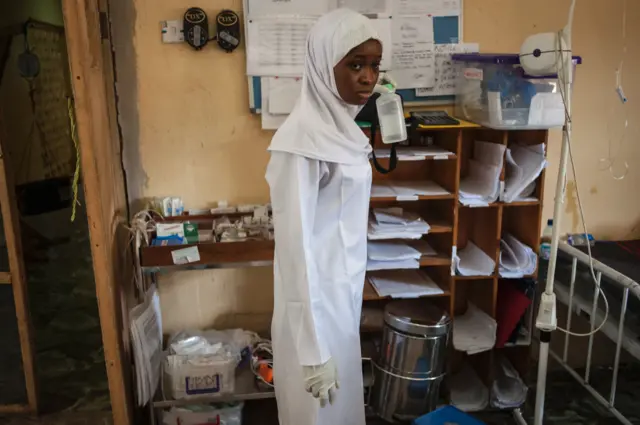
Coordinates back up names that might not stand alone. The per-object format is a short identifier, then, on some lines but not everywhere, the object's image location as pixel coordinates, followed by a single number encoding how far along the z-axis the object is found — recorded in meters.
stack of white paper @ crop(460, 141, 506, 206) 2.08
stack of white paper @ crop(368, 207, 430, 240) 2.08
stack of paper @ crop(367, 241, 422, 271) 2.10
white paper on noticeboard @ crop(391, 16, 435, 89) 2.24
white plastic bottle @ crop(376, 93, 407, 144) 1.78
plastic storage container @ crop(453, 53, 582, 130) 1.94
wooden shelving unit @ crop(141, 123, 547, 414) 2.00
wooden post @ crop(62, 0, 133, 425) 1.72
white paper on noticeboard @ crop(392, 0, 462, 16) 2.22
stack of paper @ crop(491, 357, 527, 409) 2.31
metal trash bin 2.09
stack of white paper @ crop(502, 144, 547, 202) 2.07
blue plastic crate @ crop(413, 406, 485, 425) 1.97
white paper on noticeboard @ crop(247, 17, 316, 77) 2.16
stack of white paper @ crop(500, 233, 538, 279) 2.18
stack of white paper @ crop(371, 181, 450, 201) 2.07
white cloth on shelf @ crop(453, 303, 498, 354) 2.19
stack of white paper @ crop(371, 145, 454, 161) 2.03
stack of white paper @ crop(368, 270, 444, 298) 2.15
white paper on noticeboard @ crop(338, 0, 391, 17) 2.19
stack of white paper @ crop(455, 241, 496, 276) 2.17
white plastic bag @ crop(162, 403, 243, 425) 2.14
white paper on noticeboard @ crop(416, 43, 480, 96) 2.28
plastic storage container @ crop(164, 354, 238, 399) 2.11
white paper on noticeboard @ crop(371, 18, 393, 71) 2.21
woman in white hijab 1.44
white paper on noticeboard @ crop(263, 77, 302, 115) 2.21
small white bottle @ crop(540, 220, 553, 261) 2.37
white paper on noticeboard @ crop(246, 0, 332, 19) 2.14
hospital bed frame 1.92
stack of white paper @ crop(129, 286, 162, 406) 2.00
